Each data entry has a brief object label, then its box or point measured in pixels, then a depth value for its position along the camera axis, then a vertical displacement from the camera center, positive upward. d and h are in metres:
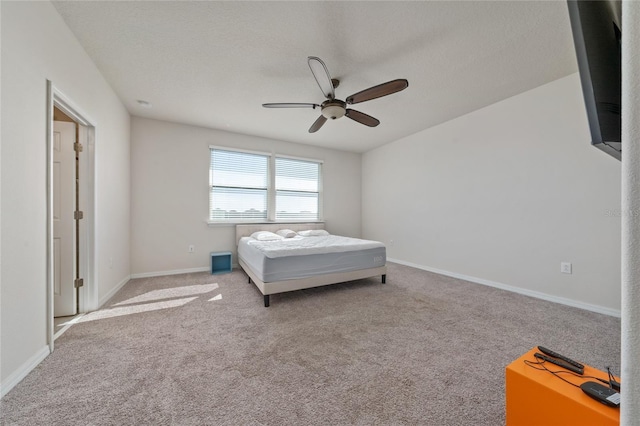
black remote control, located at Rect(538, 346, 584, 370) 1.03 -0.65
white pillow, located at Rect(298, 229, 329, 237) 4.71 -0.42
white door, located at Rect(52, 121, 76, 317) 2.41 -0.05
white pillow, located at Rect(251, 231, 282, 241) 4.05 -0.42
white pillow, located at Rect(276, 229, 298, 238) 4.46 -0.40
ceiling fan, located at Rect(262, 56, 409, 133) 2.10 +1.13
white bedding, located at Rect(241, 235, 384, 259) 2.83 -0.45
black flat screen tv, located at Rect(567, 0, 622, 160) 0.70 +0.44
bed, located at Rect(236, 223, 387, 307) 2.75 -0.64
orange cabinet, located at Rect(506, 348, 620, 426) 0.83 -0.71
